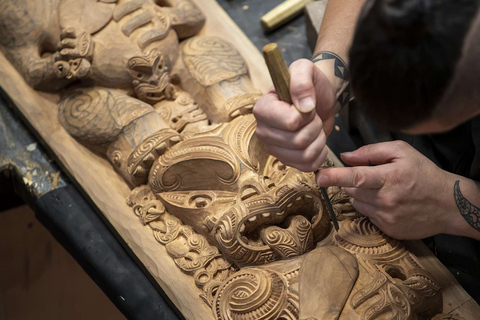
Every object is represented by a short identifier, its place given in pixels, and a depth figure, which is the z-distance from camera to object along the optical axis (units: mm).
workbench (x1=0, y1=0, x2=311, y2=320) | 2064
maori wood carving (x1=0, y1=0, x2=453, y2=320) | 1590
